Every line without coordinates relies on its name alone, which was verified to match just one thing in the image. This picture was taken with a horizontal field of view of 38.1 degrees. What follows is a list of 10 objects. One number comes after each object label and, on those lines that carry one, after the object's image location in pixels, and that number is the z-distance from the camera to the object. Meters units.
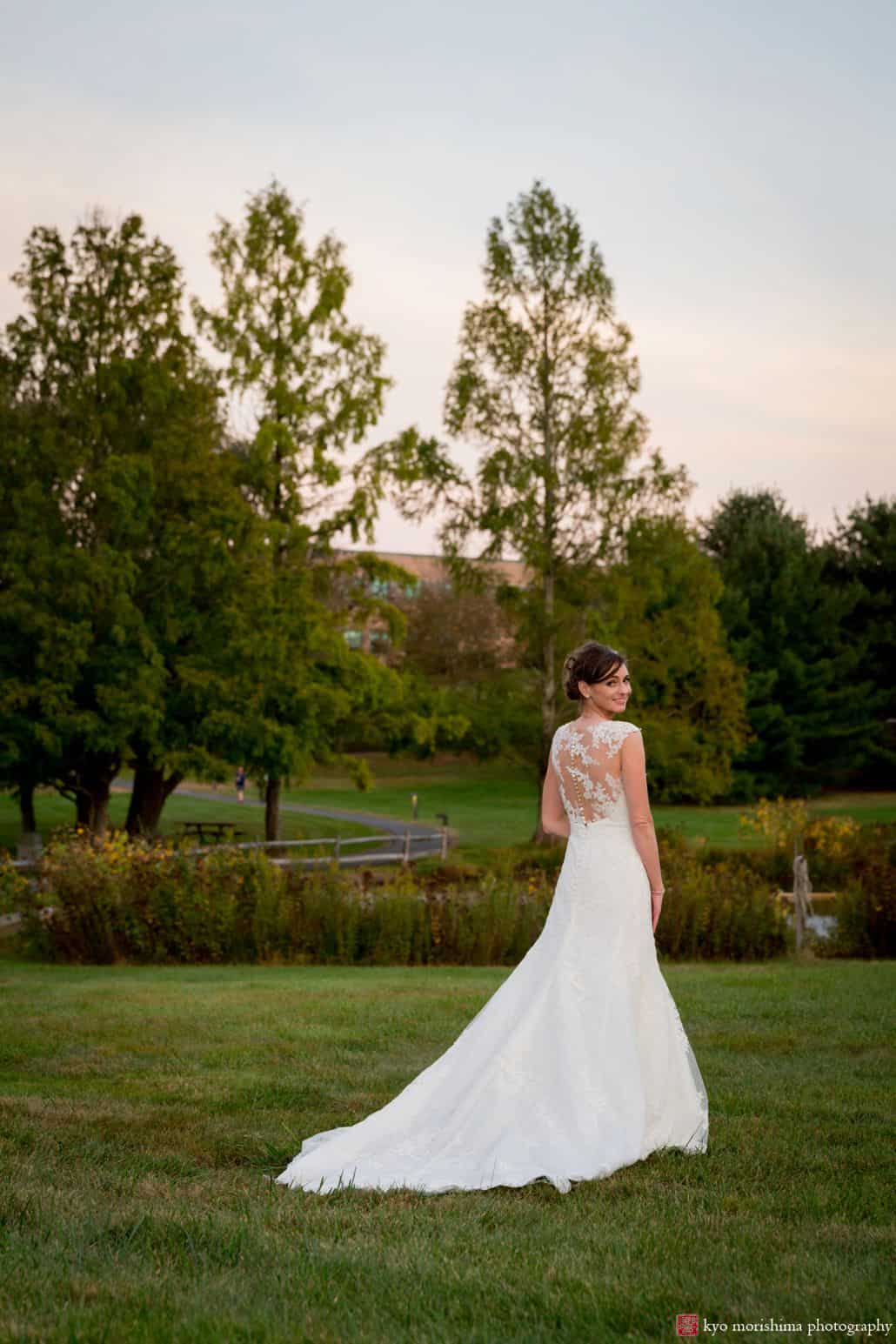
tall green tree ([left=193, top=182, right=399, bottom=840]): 27.33
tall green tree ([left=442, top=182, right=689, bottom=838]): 32.72
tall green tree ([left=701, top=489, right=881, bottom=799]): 50.47
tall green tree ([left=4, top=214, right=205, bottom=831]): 23.75
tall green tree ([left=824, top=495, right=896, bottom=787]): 53.38
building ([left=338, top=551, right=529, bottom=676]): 65.19
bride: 5.51
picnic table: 29.73
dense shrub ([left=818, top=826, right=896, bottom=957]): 15.52
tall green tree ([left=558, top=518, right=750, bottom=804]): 32.94
